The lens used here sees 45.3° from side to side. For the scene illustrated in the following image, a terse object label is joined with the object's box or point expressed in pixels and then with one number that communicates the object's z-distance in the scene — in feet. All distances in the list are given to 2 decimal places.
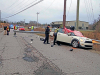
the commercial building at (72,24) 211.41
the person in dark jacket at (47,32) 37.76
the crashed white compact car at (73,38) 31.99
